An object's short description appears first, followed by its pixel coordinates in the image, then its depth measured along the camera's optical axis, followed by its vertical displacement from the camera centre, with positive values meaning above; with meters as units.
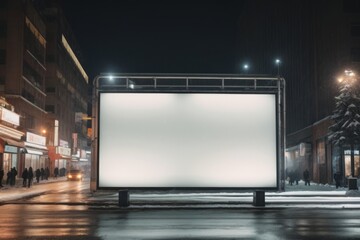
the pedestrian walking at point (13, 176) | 46.29 -0.59
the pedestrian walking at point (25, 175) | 45.22 -0.49
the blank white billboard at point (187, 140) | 22.30 +1.22
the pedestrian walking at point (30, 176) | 45.30 -0.62
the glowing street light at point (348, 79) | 42.44 +7.31
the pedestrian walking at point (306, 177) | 48.34 -0.60
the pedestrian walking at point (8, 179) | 47.74 -0.90
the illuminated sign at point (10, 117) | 49.59 +5.06
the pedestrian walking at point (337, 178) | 42.94 -0.60
